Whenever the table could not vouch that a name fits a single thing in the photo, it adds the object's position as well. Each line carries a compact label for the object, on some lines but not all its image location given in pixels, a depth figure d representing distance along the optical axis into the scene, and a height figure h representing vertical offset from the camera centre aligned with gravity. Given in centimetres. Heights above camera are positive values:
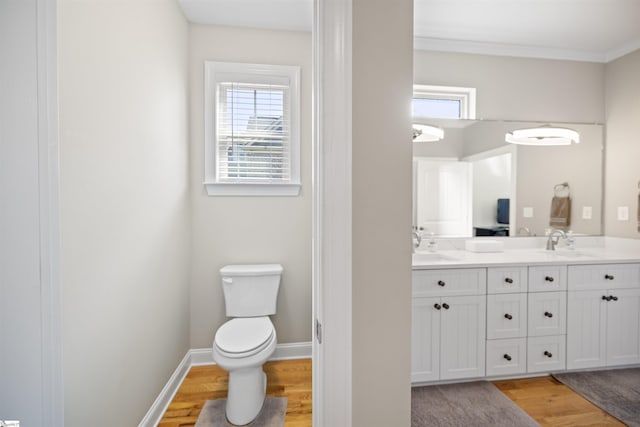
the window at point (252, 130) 225 +59
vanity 194 -72
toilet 162 -77
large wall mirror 244 +23
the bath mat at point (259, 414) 164 -119
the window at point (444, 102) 244 +88
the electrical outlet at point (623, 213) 247 -3
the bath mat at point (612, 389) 175 -118
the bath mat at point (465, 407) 169 -121
